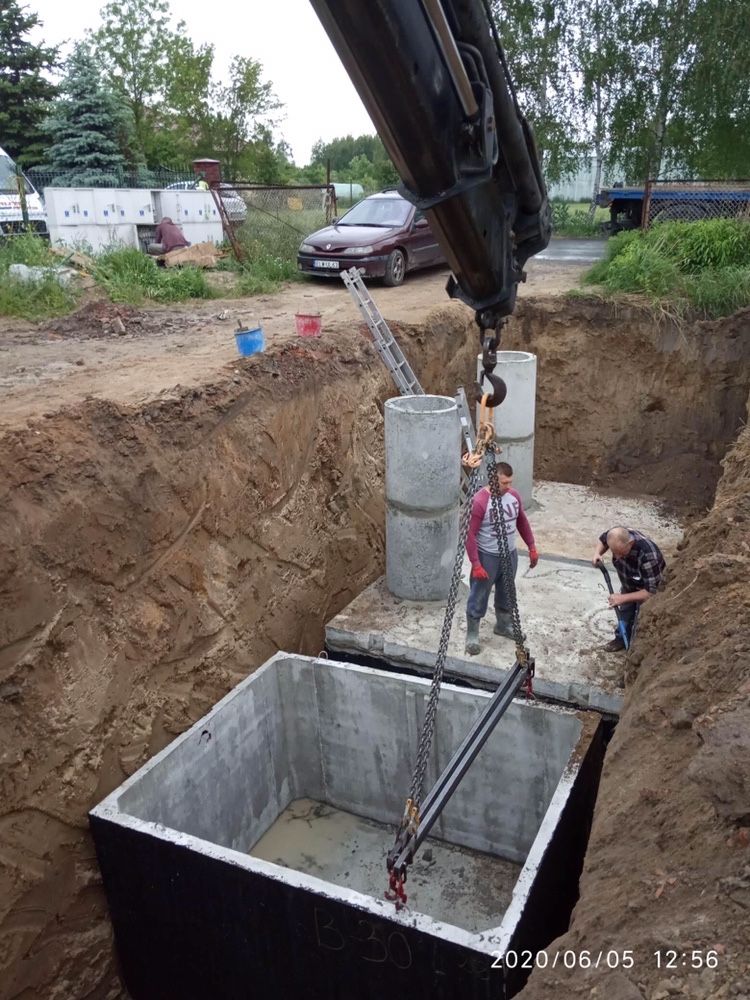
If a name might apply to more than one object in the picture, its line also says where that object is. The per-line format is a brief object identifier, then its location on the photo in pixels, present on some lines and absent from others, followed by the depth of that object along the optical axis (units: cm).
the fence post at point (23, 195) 1501
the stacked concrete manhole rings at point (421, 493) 709
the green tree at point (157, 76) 2791
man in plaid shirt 583
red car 1275
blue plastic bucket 748
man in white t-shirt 617
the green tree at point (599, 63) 1410
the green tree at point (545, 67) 1463
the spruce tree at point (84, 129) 2089
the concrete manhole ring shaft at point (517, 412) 915
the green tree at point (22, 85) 2561
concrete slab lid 632
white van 1555
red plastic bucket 854
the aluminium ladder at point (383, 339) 868
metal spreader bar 384
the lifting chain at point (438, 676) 399
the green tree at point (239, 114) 2767
